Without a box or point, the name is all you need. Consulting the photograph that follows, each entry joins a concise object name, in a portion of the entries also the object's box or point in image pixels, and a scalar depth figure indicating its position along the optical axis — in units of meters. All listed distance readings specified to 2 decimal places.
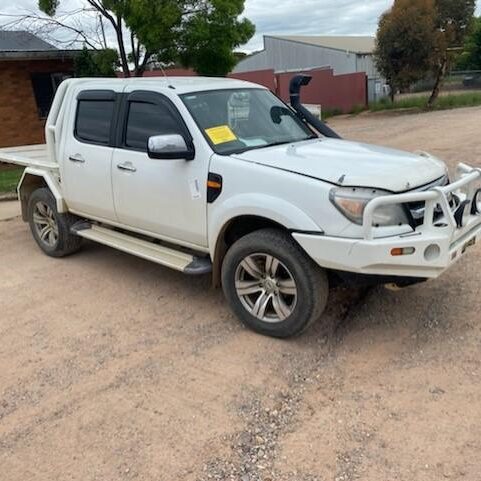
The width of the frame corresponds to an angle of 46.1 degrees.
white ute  3.66
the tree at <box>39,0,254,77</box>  12.97
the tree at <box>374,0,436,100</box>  23.11
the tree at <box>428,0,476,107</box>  24.08
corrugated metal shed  44.59
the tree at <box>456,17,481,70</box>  45.39
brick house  14.77
